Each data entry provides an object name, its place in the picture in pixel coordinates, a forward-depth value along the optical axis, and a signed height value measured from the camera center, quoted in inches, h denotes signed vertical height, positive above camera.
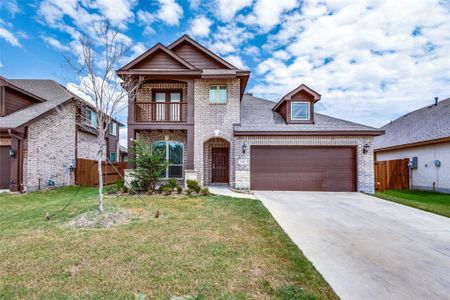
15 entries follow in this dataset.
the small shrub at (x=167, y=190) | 401.4 -53.2
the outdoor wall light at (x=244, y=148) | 477.7 +22.8
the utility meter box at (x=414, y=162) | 566.3 -7.5
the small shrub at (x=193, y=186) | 410.0 -46.1
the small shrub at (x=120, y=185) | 425.8 -46.6
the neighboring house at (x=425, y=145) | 501.4 +34.5
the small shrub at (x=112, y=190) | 414.3 -54.0
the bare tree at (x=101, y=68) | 265.6 +108.4
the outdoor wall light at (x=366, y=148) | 470.3 +22.5
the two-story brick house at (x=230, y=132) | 474.9 +56.0
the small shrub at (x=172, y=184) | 423.2 -44.3
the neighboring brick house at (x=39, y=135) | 445.7 +51.2
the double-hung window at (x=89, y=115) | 643.5 +125.3
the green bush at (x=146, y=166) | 399.2 -11.4
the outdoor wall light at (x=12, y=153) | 441.3 +11.7
